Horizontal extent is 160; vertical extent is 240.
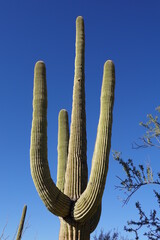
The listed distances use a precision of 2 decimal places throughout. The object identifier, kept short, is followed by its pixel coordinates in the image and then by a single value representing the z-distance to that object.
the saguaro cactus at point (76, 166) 5.71
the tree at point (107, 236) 15.51
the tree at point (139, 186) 9.45
